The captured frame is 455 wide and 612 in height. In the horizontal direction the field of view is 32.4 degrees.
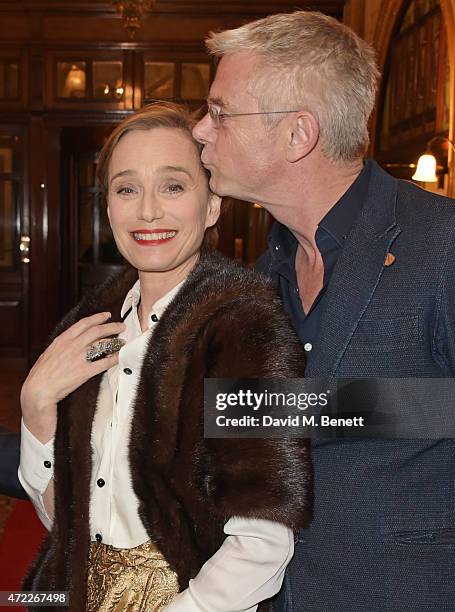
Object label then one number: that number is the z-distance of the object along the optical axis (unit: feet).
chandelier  24.43
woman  4.82
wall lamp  17.79
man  5.32
